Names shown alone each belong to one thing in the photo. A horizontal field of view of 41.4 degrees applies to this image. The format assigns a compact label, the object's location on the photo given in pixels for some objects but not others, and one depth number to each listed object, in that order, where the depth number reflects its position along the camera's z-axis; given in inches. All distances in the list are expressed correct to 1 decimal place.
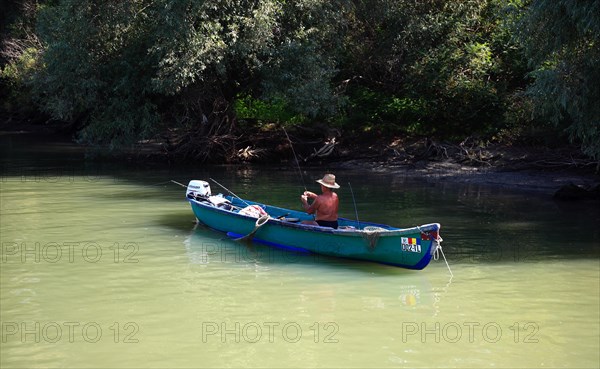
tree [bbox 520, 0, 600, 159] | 632.4
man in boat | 549.6
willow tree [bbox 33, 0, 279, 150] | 905.5
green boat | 486.3
